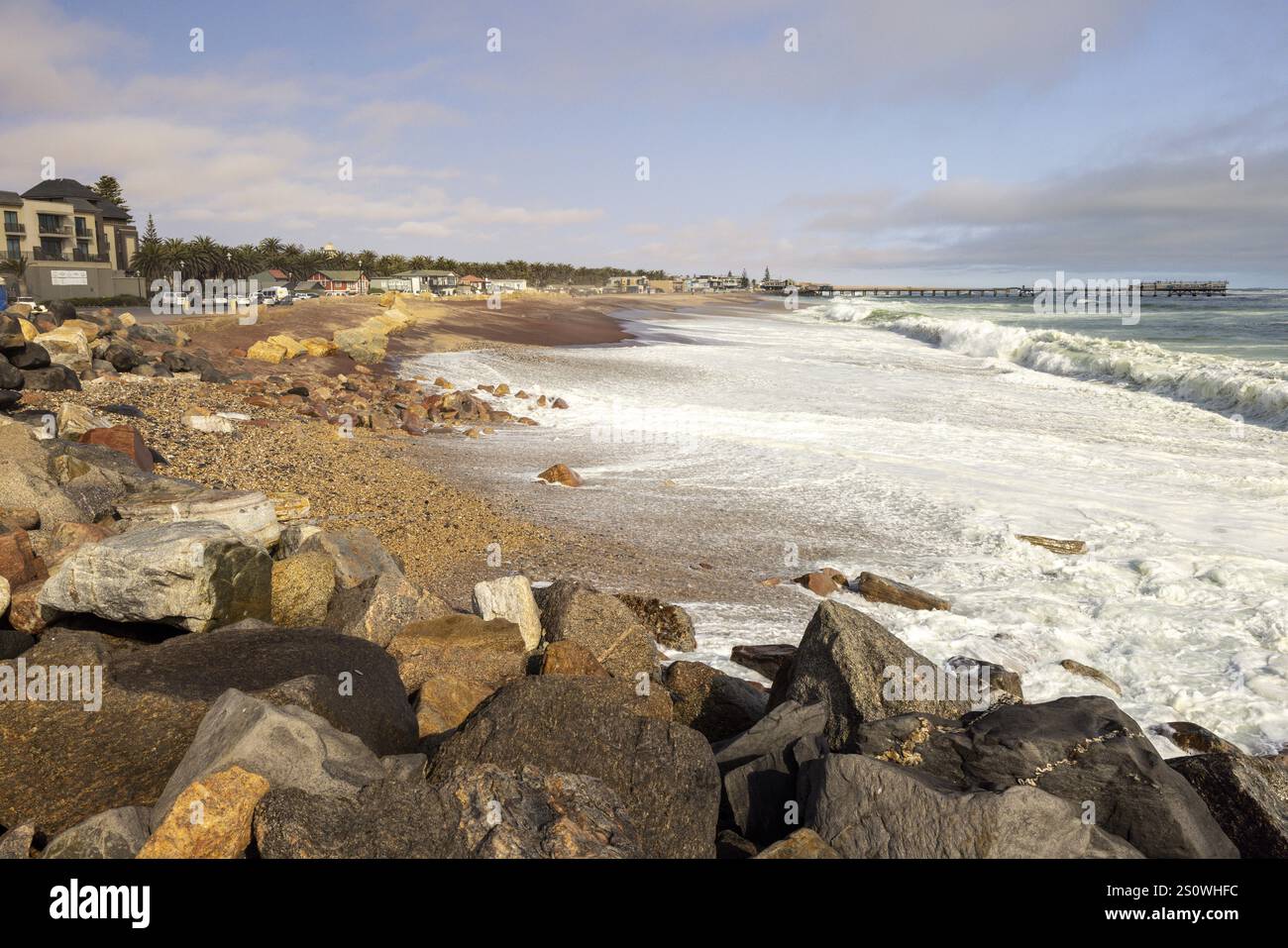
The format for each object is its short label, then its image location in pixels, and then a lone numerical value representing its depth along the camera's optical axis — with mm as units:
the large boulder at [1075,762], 3852
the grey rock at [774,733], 4715
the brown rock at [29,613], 5637
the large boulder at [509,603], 6496
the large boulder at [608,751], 4023
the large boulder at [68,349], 16266
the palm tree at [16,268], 59312
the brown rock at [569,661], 5629
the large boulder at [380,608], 6262
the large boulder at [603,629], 6379
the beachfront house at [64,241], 61281
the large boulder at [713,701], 5711
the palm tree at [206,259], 73812
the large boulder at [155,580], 5453
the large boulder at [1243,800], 4008
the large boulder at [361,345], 27845
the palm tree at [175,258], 72375
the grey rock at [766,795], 4184
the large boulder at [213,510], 7371
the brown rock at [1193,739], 5723
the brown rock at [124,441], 10242
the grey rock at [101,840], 3357
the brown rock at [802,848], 3479
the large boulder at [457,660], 5352
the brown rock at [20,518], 6844
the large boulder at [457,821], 3393
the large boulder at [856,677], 5301
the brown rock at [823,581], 8742
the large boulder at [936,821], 3504
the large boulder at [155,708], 3996
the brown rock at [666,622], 7341
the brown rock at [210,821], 3355
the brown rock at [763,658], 6876
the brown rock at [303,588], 6379
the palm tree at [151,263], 72062
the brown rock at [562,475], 13070
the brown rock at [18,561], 5922
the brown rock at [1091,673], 6746
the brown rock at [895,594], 8328
